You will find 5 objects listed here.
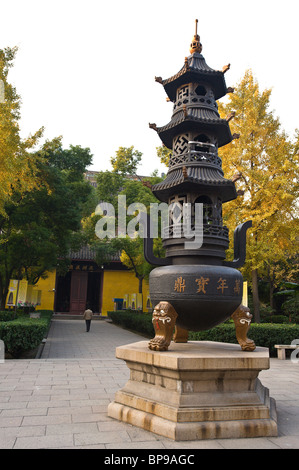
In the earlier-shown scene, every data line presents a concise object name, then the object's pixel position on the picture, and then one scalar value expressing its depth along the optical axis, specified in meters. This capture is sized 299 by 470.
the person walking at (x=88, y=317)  17.42
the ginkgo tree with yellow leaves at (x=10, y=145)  8.61
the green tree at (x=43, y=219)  13.23
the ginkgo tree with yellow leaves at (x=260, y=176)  11.84
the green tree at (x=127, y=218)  15.06
